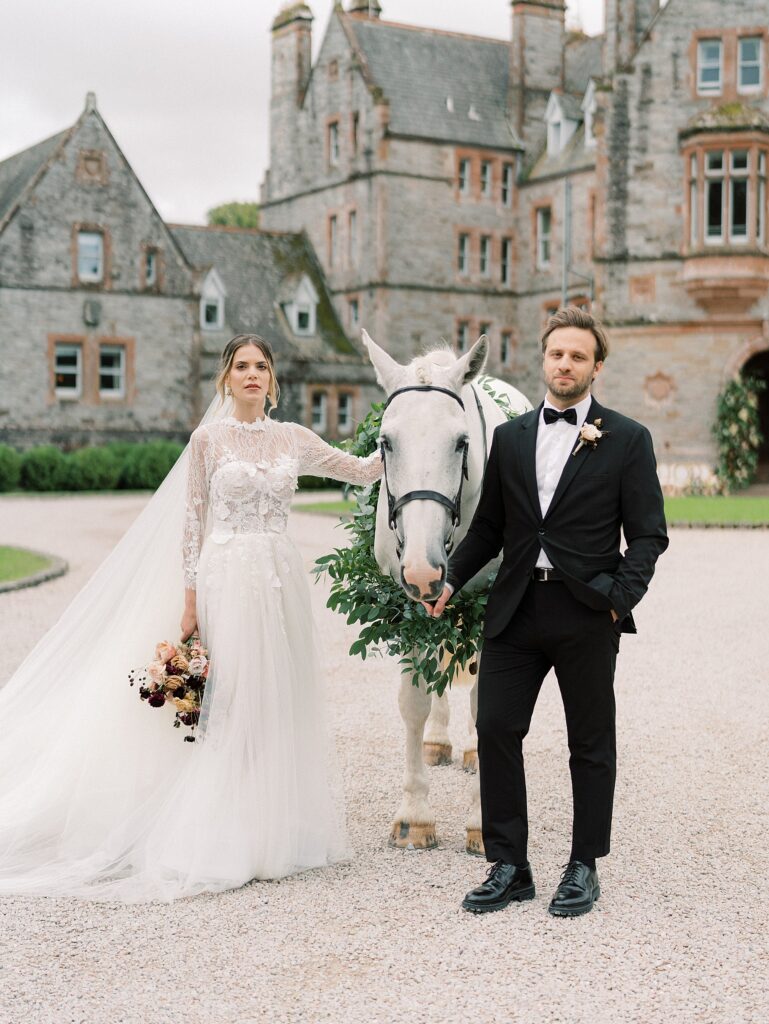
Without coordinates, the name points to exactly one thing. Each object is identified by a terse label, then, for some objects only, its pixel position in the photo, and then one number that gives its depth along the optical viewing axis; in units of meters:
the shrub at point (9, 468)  34.53
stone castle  34.06
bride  5.36
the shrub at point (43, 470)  35.12
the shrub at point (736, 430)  33.59
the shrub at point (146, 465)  36.12
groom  4.93
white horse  4.78
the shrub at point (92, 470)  35.50
